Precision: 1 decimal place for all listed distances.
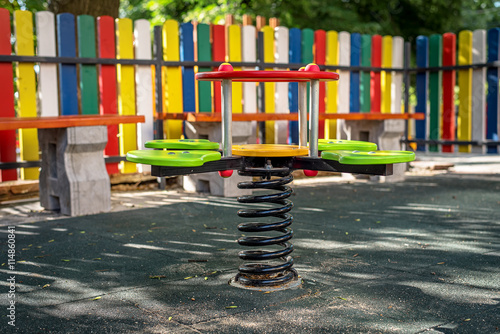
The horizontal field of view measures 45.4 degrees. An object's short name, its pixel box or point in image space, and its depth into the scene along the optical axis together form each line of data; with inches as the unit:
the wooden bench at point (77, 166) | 240.7
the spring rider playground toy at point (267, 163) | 140.3
